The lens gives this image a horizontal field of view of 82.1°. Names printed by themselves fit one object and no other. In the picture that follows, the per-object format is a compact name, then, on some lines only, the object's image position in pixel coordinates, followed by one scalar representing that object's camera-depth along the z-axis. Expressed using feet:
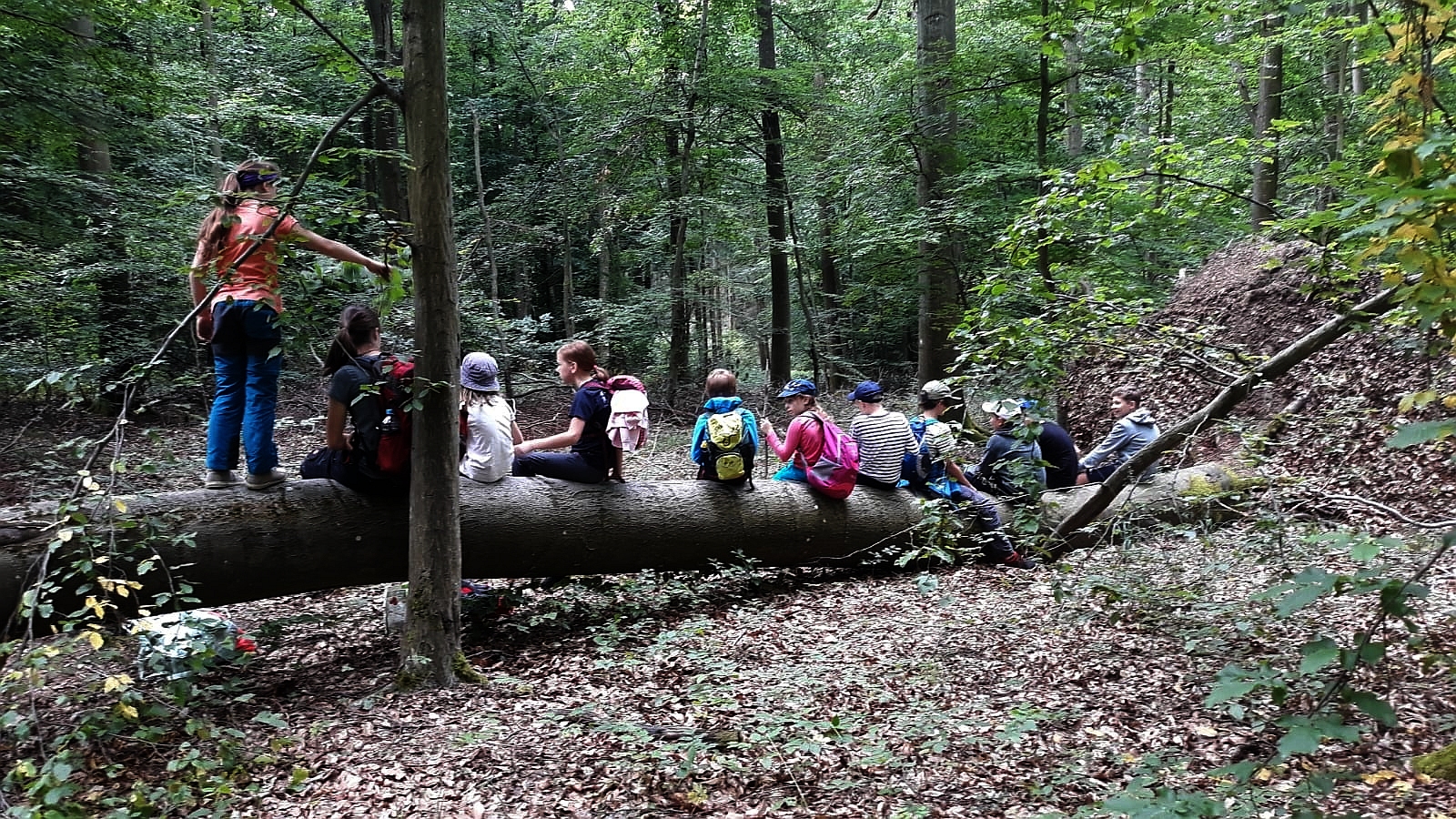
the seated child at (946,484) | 22.81
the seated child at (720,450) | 22.31
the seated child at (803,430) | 23.90
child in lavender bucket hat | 18.99
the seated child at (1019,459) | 17.35
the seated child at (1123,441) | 26.40
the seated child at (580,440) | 20.35
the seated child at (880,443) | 25.25
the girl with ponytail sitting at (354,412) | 16.24
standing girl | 13.99
